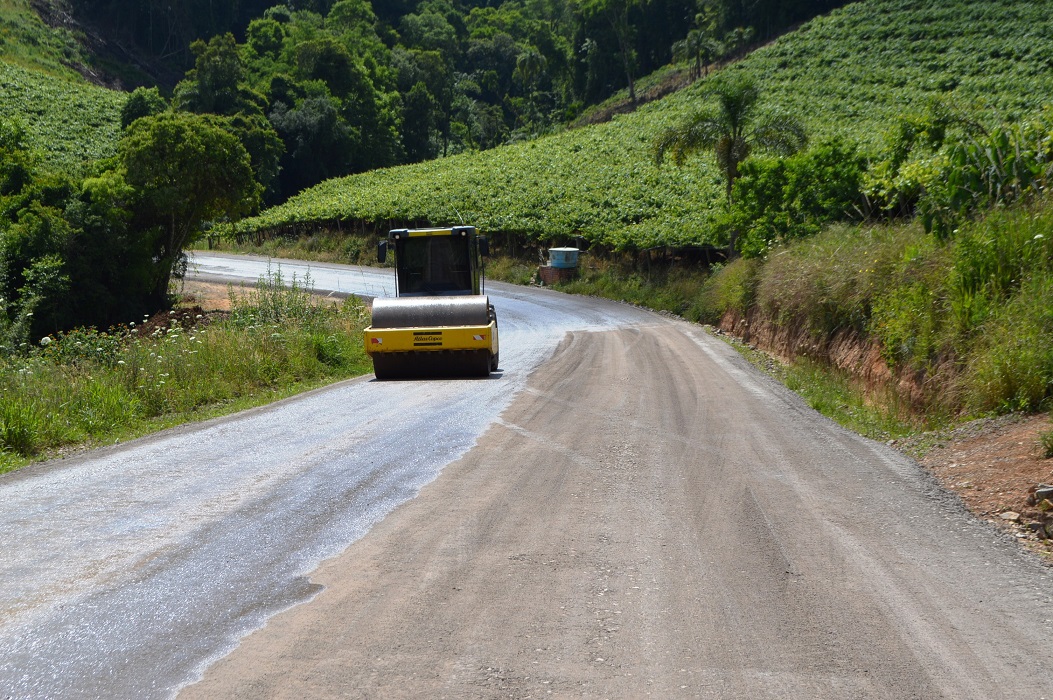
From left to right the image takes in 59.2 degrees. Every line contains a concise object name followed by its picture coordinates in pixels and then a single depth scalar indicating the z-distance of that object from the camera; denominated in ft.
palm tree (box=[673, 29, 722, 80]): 318.24
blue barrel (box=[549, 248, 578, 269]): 153.89
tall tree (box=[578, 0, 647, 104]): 335.67
